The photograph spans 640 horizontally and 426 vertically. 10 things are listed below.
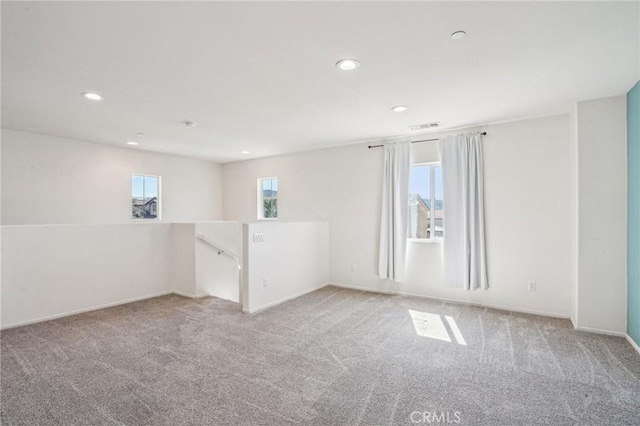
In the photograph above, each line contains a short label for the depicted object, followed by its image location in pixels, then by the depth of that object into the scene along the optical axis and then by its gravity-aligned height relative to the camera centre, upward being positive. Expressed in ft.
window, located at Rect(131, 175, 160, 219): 19.86 +1.10
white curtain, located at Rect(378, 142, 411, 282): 16.39 +0.03
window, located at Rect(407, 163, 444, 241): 16.08 +0.47
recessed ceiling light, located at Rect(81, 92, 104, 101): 10.36 +4.16
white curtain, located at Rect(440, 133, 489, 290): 14.33 -0.04
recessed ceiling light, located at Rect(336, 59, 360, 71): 8.18 +4.13
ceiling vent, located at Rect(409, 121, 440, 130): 14.42 +4.22
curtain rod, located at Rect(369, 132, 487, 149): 14.38 +3.82
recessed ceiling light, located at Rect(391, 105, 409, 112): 11.90 +4.19
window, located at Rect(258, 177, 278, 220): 22.63 +1.12
